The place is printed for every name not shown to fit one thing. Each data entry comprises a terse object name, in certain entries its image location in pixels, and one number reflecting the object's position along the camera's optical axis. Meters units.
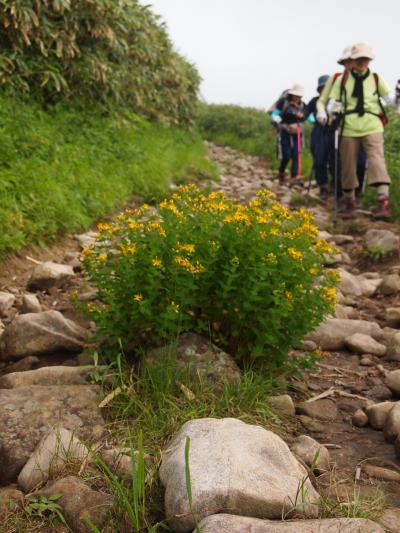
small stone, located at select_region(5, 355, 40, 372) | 3.40
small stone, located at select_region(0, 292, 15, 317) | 4.09
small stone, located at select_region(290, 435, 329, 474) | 2.56
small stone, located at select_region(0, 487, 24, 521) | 2.12
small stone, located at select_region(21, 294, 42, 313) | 4.16
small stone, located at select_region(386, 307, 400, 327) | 4.68
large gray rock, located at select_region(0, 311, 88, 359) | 3.52
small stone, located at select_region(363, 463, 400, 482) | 2.58
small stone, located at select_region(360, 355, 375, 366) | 3.95
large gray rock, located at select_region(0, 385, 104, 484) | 2.44
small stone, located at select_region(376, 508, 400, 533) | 2.07
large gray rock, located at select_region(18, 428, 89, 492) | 2.32
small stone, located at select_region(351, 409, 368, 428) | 3.13
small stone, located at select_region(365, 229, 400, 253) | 6.43
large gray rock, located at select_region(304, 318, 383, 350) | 4.17
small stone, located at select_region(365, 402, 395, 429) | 3.08
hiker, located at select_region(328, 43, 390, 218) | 8.04
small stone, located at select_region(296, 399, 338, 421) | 3.18
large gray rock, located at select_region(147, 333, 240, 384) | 3.03
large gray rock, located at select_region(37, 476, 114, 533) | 2.07
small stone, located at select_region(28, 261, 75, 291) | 4.61
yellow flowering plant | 2.99
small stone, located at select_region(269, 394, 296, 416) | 3.08
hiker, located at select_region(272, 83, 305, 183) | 11.57
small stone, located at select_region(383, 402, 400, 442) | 2.92
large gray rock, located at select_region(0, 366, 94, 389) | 3.06
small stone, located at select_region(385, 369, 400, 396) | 3.43
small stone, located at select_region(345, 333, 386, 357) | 4.09
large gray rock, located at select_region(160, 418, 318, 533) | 2.03
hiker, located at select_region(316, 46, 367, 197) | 8.28
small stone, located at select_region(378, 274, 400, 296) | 5.31
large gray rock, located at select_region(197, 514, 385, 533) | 1.87
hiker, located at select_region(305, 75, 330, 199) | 10.62
